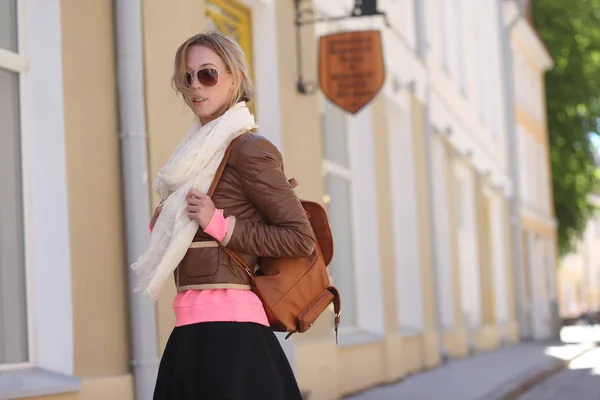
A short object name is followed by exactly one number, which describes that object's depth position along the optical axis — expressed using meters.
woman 5.83
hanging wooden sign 18.40
